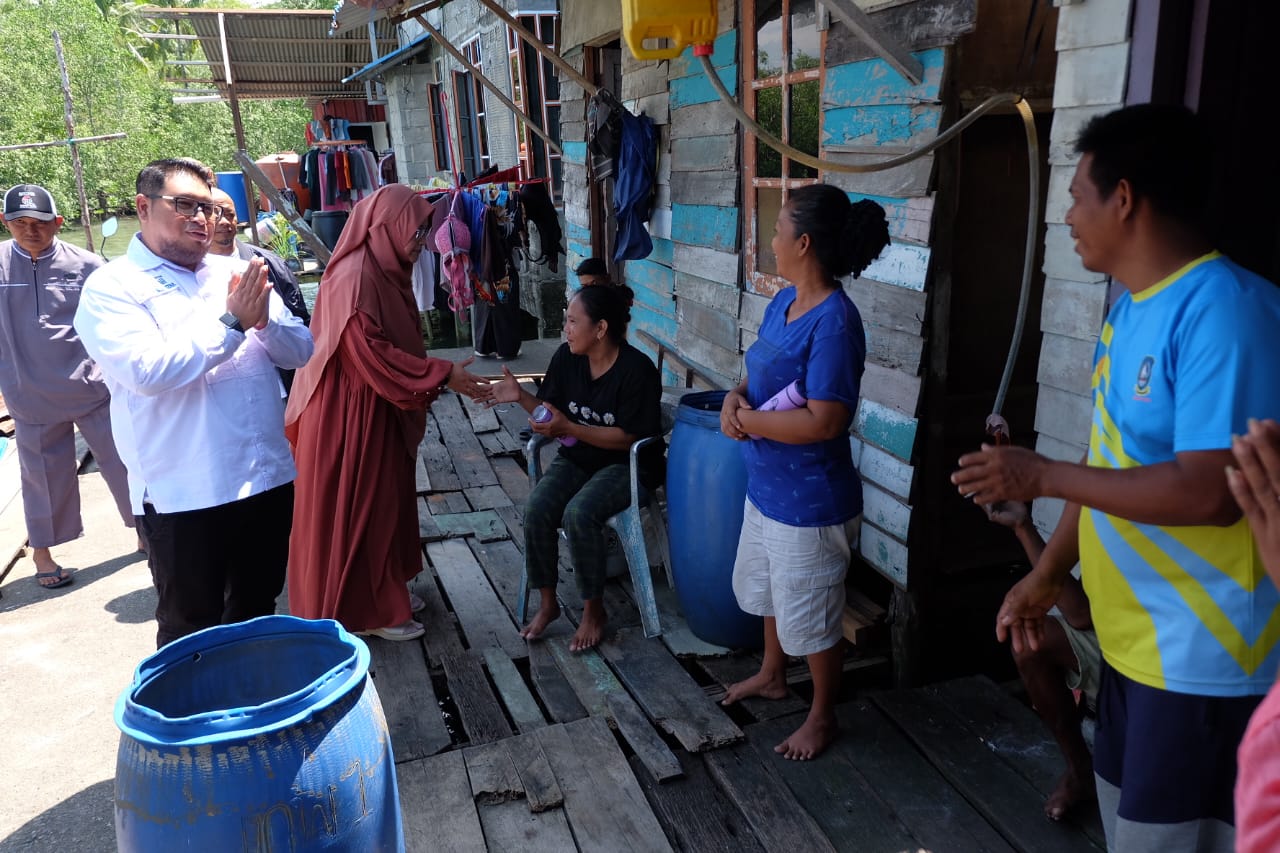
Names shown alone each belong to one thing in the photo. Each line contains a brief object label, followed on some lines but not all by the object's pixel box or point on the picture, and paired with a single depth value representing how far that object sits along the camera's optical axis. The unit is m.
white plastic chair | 3.45
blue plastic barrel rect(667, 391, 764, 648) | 3.21
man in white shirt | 2.46
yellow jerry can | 2.76
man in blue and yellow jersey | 1.36
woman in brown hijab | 3.37
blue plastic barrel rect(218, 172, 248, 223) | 19.02
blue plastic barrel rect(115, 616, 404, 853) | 1.56
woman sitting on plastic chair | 3.41
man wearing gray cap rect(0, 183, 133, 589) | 4.27
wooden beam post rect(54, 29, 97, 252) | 8.05
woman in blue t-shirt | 2.44
